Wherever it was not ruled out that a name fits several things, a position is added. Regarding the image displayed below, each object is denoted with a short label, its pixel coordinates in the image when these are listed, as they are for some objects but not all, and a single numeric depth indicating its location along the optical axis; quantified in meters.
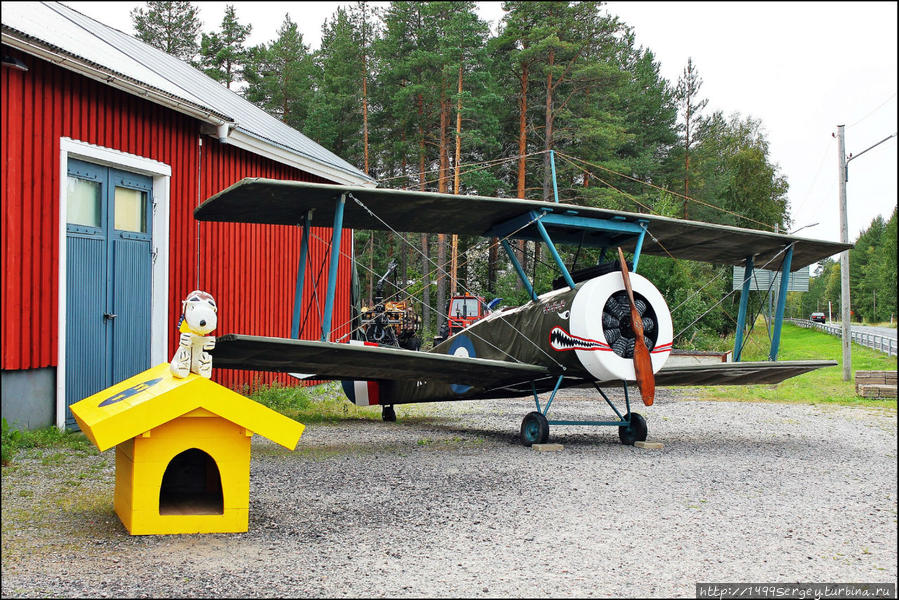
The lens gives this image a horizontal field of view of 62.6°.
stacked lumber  15.20
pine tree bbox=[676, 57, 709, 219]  43.09
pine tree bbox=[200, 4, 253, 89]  38.34
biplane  7.56
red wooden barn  7.59
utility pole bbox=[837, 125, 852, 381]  18.67
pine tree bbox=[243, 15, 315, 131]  38.44
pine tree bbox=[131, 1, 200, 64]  37.41
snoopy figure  4.98
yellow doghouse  4.48
